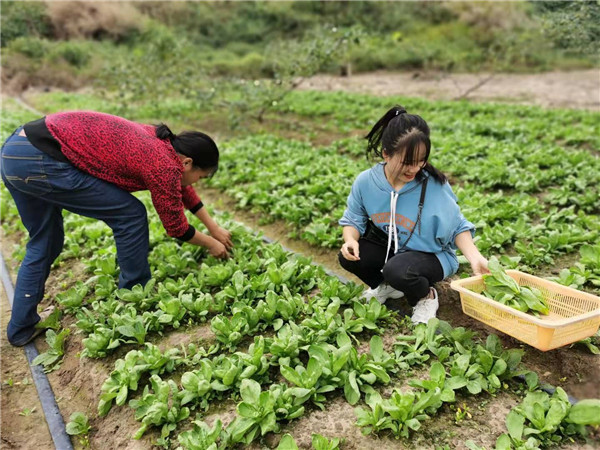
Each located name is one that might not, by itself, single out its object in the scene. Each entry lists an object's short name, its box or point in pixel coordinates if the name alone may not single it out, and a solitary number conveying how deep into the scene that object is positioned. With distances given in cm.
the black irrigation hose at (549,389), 234
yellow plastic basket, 219
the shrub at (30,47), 2120
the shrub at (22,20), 2133
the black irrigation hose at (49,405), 240
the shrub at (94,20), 2495
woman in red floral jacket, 285
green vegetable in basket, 247
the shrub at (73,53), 2292
